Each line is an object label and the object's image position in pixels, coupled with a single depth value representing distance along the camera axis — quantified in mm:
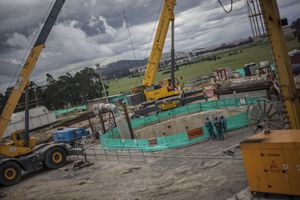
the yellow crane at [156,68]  42844
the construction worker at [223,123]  25622
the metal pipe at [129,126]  34178
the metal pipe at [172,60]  44862
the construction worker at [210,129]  25406
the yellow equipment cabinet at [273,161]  12430
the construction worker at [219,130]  24930
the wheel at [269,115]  19875
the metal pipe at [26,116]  27391
